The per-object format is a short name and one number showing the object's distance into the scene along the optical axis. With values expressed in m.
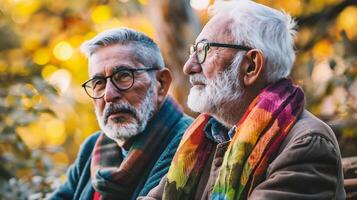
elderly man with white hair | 2.34
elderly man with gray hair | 3.40
